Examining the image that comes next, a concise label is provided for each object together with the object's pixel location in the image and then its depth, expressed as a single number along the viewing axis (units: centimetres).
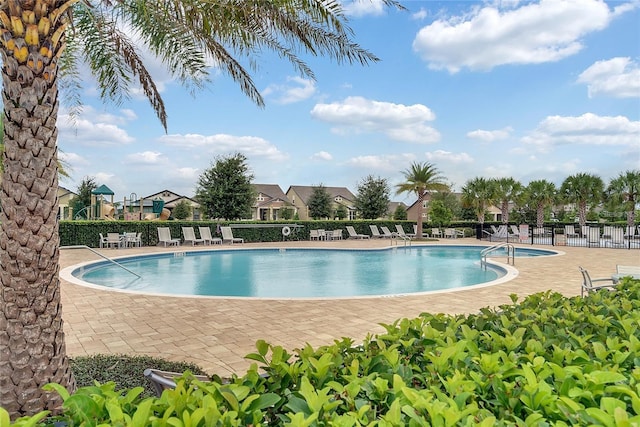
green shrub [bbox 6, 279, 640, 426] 136
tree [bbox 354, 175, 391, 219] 4150
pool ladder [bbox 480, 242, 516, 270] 1431
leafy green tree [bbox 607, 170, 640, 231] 2806
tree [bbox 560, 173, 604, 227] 2978
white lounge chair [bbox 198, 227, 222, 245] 2208
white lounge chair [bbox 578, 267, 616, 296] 658
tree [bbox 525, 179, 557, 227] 3195
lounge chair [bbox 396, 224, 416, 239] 2760
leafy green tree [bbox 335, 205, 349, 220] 5150
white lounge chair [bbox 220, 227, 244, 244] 2281
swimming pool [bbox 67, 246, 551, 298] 1133
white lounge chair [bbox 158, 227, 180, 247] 2091
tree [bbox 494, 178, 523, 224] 3284
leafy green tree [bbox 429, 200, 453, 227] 3058
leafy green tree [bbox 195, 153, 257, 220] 2961
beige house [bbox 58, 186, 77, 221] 4190
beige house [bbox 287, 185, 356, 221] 5997
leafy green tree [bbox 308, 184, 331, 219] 4691
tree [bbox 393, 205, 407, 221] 4541
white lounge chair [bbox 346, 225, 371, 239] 2777
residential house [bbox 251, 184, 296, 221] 5684
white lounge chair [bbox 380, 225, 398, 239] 2801
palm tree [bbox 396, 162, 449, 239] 2920
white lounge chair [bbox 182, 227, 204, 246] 2181
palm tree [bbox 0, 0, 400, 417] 262
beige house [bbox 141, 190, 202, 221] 4944
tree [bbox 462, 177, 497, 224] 3231
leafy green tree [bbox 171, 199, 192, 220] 4628
